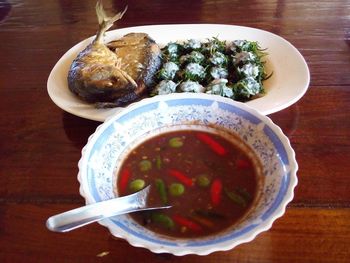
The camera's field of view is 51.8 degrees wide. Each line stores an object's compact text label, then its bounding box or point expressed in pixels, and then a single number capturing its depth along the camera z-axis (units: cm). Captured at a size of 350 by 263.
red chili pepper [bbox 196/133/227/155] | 32
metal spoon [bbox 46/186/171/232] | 24
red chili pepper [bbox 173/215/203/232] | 26
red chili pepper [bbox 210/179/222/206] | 28
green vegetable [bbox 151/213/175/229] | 27
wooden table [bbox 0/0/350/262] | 30
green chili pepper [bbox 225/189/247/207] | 28
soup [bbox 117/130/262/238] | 27
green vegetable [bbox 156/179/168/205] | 28
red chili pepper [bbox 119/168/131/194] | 29
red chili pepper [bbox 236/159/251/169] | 30
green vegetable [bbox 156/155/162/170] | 31
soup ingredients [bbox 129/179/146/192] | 29
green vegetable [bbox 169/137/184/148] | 32
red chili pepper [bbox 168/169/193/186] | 29
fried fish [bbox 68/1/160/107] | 46
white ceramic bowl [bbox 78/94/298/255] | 24
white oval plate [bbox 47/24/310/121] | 42
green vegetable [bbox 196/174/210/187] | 29
